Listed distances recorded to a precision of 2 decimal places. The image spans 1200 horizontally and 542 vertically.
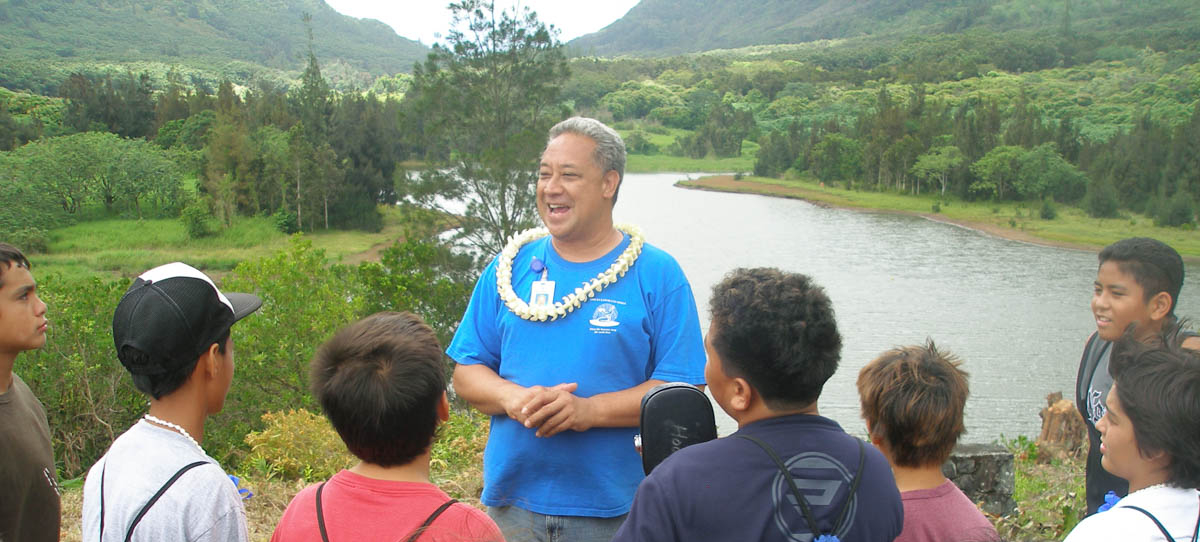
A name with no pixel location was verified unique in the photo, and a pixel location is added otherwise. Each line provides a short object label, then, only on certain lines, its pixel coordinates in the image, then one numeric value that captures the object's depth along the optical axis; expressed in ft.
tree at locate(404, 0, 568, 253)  104.12
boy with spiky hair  6.81
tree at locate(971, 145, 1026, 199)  188.65
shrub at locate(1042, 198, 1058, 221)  167.73
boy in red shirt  5.47
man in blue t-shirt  7.91
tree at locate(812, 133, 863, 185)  227.61
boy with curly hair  5.17
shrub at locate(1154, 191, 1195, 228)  146.20
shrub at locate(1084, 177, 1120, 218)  161.79
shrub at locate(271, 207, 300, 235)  162.20
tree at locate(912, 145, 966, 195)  200.85
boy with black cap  5.61
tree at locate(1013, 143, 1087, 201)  183.42
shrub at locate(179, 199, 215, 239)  161.58
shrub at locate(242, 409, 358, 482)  19.33
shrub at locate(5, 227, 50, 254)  145.38
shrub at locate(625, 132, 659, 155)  300.81
